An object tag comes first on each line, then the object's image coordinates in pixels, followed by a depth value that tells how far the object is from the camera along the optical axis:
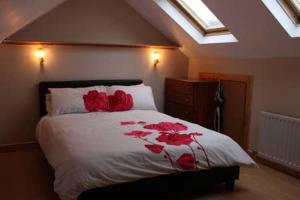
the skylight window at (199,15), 3.92
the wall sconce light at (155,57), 4.70
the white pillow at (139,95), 4.11
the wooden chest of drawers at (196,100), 4.21
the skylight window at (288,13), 2.87
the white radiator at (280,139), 3.16
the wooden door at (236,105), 3.86
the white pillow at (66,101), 3.70
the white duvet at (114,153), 2.27
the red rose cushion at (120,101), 3.98
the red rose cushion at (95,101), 3.85
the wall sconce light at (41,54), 3.95
